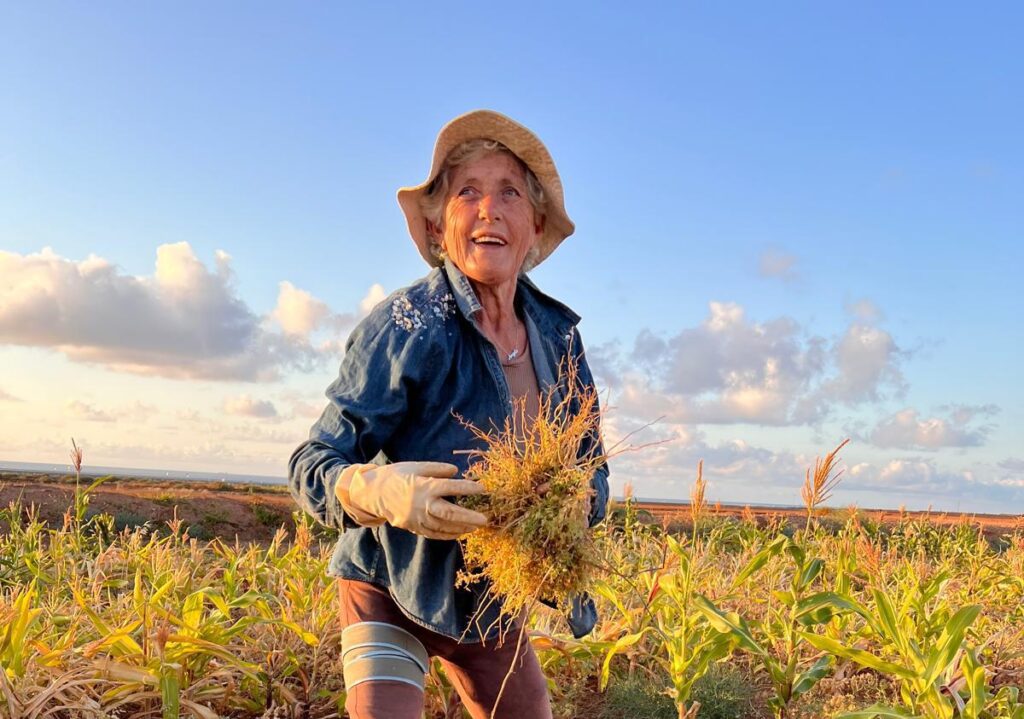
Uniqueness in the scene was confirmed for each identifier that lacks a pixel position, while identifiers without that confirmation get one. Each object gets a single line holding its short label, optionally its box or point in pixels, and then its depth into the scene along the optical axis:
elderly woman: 1.85
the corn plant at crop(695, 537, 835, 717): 2.73
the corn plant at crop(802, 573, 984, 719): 2.48
